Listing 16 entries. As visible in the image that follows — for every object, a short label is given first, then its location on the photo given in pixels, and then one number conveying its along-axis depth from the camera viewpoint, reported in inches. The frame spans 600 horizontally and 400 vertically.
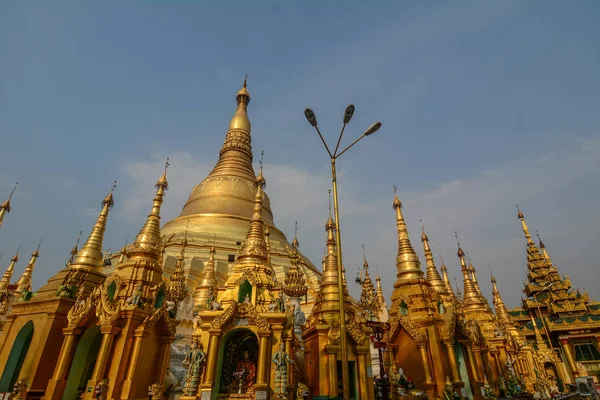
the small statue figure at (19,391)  446.9
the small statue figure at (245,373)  452.1
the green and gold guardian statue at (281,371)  419.1
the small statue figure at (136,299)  490.3
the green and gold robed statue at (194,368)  421.1
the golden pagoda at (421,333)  539.2
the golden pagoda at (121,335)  450.6
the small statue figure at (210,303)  485.4
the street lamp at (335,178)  283.8
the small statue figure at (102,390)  423.5
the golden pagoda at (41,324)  490.9
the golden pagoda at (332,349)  475.8
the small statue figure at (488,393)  572.7
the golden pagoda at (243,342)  426.3
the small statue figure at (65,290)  539.2
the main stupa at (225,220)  1160.2
